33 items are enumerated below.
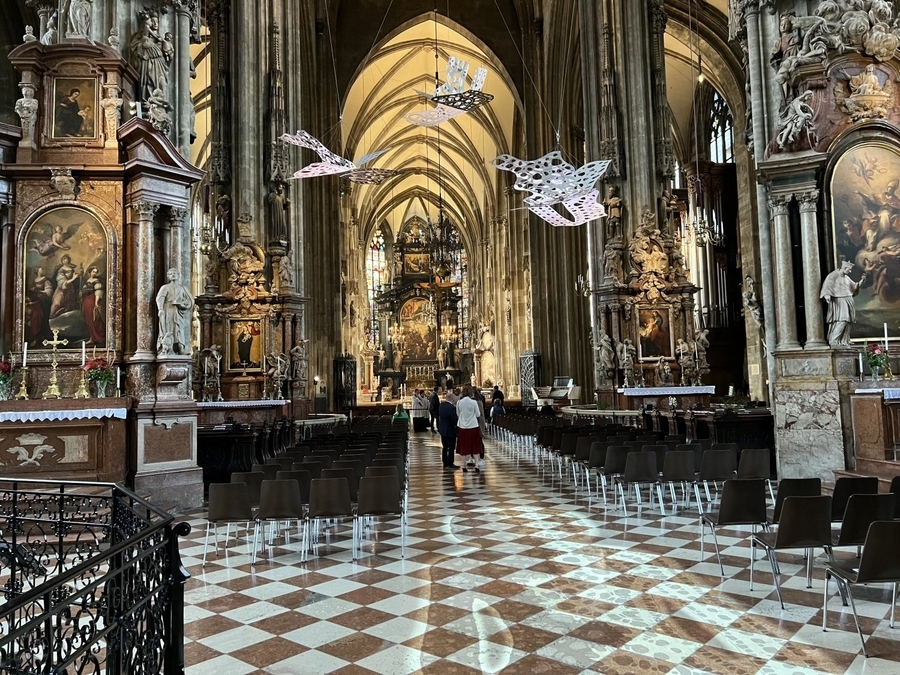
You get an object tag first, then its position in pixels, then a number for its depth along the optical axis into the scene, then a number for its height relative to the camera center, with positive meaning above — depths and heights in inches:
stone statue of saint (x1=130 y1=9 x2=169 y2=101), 378.9 +187.0
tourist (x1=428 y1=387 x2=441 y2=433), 898.1 -45.2
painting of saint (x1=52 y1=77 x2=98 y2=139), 357.7 +149.0
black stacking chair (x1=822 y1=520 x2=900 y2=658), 148.0 -44.8
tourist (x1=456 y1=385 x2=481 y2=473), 478.6 -41.7
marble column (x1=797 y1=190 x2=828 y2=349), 377.4 +51.2
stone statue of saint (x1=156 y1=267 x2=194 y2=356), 359.9 +35.7
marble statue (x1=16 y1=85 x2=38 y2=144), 348.5 +143.1
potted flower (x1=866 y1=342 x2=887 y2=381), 354.3 -1.9
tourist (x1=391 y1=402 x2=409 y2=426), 756.0 -50.6
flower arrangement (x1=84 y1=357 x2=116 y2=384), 340.8 +5.2
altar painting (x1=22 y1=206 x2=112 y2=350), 346.9 +54.9
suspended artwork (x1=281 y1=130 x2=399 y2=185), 595.2 +202.5
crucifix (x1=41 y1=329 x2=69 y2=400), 332.2 +2.4
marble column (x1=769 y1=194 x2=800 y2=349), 386.9 +49.0
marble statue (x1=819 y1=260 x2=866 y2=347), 363.3 +32.0
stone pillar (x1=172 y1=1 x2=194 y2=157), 406.6 +189.0
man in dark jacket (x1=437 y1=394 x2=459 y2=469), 526.3 -46.8
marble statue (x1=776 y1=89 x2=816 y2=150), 378.0 +136.9
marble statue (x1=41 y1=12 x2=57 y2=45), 367.2 +194.0
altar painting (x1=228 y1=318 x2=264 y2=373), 708.7 +35.4
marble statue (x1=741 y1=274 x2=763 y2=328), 419.2 +37.4
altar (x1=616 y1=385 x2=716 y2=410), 645.9 -29.6
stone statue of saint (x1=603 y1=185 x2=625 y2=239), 748.6 +175.5
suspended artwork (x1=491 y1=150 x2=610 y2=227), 599.2 +170.4
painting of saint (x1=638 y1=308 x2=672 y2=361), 732.7 +35.7
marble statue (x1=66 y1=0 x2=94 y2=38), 362.6 +199.5
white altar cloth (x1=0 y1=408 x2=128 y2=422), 308.3 -15.5
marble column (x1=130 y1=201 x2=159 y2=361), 357.7 +54.0
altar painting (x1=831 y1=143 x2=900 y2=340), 373.1 +75.1
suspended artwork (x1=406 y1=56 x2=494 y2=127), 613.9 +276.7
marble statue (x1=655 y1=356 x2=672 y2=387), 697.6 -8.7
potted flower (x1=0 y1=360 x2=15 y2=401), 324.8 +1.6
